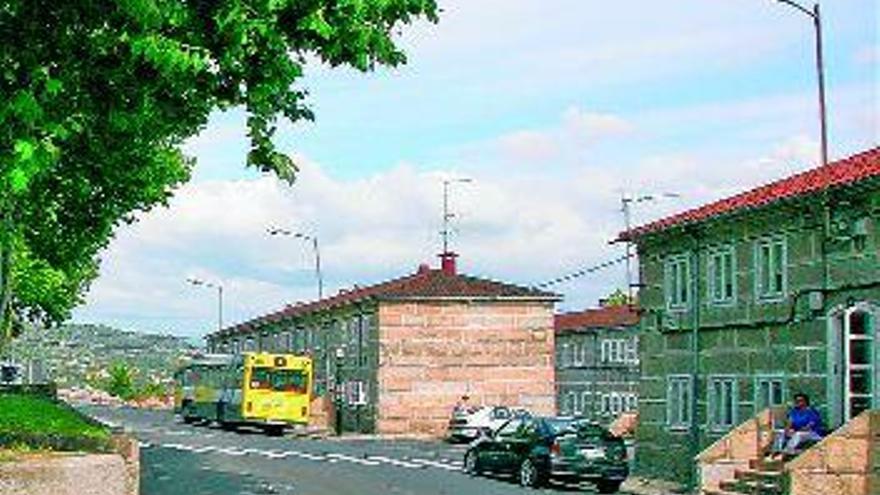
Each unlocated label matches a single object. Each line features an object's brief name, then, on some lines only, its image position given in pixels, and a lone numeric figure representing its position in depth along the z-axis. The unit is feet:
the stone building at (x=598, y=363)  247.09
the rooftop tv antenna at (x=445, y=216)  239.50
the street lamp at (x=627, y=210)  136.81
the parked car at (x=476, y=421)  185.68
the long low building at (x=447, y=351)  222.07
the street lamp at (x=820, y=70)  101.14
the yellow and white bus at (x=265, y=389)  193.47
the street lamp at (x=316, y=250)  243.40
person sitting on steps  92.58
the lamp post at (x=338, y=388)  214.28
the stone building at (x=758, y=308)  92.53
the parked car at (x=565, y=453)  107.14
